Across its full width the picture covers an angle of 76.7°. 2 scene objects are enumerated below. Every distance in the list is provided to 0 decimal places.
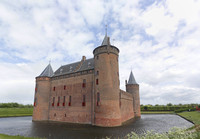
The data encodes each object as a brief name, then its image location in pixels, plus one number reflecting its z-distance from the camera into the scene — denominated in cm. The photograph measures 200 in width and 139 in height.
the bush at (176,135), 558
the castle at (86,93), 2058
